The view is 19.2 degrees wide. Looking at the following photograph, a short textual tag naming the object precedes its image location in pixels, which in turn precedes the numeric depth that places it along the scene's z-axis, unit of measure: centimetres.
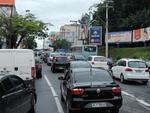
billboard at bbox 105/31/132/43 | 7568
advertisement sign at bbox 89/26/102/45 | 6912
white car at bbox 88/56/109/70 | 3700
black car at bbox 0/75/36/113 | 1005
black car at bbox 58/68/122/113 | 1288
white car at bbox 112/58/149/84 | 2703
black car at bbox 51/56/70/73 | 4034
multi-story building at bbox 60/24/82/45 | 15600
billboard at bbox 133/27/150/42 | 6655
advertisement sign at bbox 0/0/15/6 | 8815
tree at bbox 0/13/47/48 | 5725
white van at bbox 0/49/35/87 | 1912
